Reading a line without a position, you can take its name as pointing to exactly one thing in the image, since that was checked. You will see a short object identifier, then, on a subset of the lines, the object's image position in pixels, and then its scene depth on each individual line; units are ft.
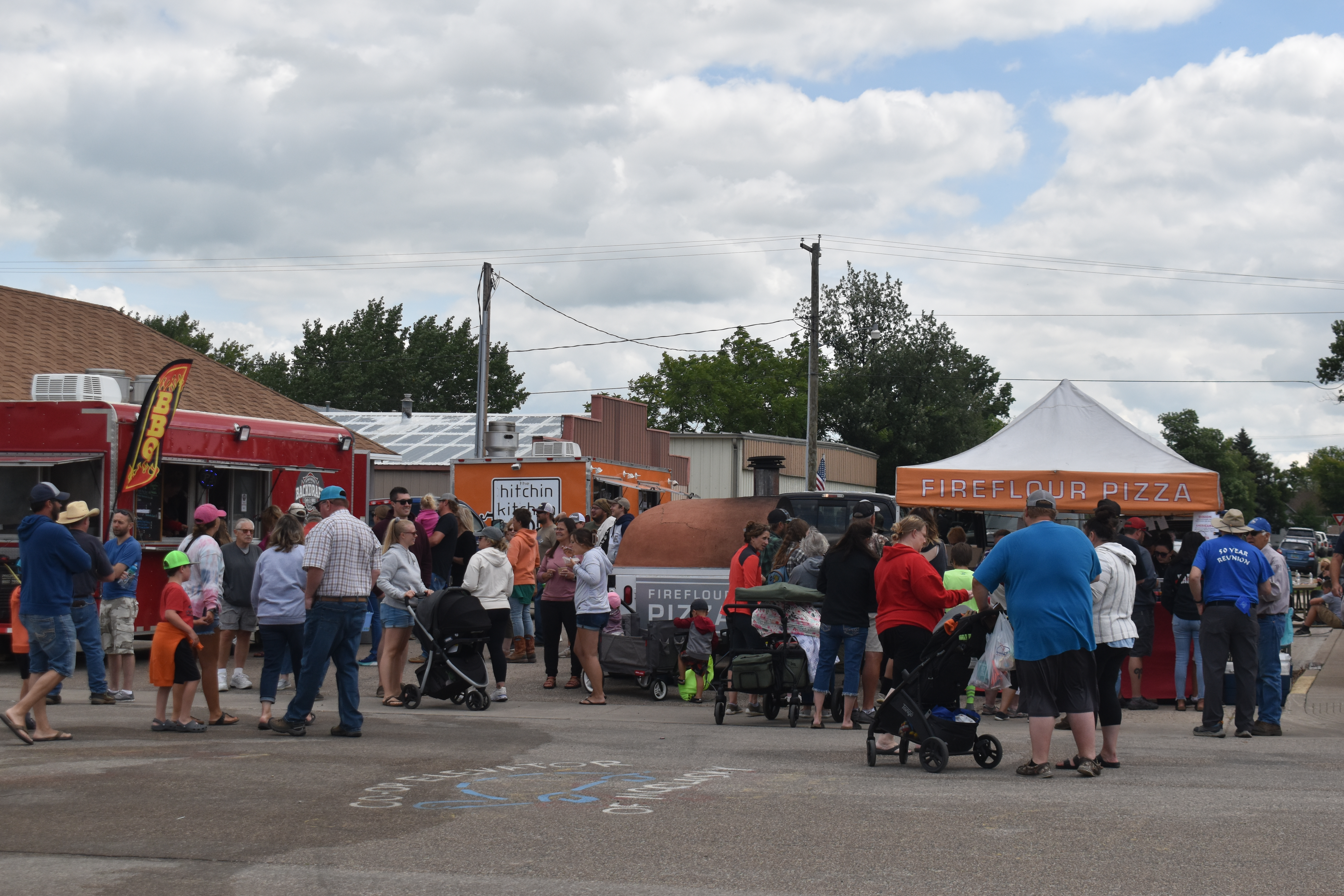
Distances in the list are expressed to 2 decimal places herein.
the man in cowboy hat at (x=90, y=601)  35.68
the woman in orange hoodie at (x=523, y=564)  53.83
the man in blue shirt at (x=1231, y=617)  35.91
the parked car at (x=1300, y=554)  170.81
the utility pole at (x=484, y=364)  89.25
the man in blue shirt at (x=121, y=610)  41.29
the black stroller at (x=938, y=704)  28.81
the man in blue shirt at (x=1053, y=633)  27.99
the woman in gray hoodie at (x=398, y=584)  39.99
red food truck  50.03
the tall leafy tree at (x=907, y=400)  218.79
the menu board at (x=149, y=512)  52.16
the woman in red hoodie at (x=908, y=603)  32.24
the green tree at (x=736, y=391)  247.09
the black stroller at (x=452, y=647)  40.19
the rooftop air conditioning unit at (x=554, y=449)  74.95
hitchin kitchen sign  72.49
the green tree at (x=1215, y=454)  377.09
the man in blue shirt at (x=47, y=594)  32.27
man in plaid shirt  33.42
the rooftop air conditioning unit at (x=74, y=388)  51.60
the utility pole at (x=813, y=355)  114.11
